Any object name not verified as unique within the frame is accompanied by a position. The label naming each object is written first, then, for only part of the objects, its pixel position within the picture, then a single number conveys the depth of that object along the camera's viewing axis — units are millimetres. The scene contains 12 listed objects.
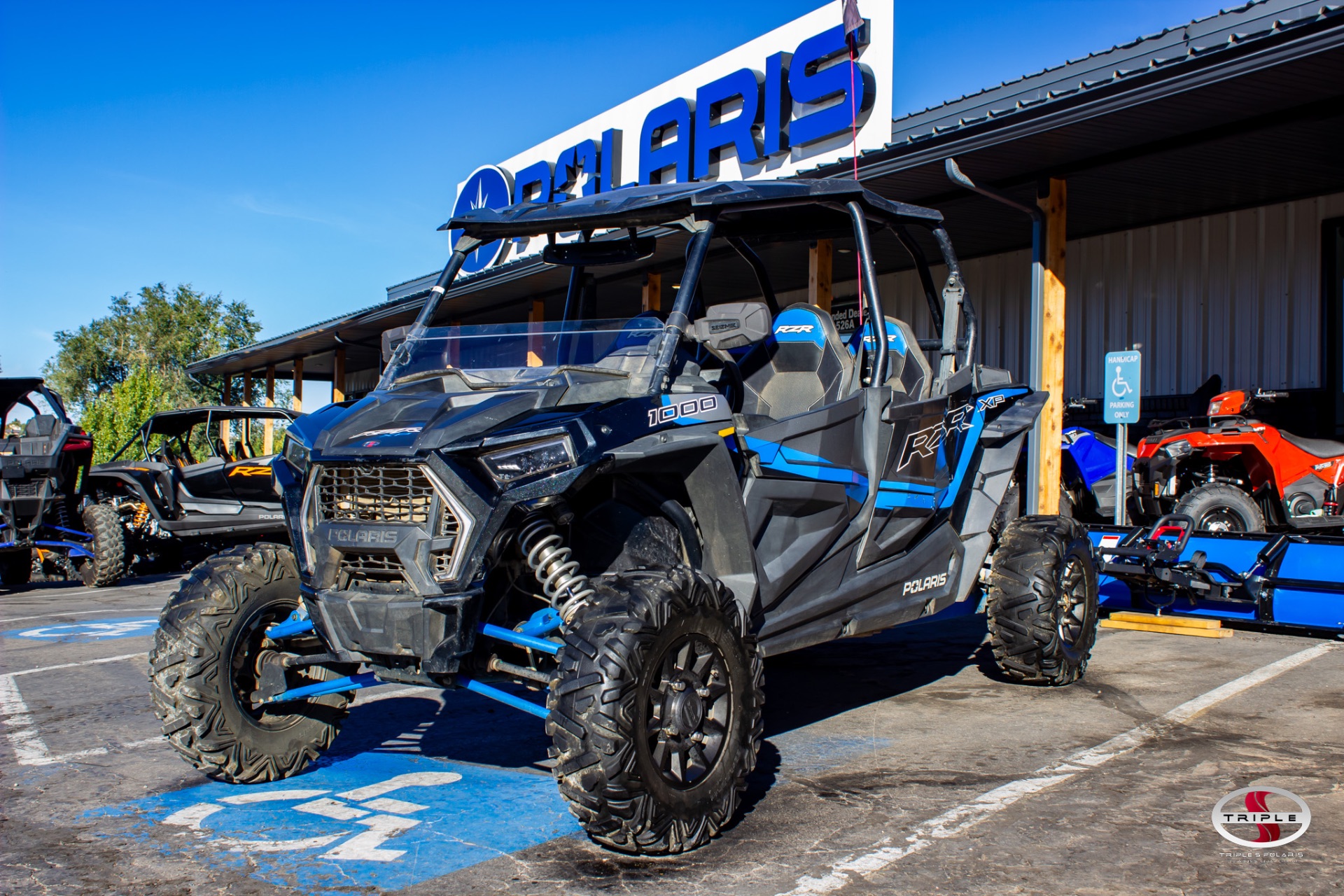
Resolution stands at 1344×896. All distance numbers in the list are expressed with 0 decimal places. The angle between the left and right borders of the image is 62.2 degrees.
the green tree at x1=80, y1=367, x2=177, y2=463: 33062
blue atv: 12148
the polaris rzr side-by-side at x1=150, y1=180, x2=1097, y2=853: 3492
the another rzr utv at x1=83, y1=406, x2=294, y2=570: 13211
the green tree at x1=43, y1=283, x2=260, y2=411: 67875
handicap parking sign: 9883
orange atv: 9891
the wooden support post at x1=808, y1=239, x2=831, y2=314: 11156
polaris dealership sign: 16875
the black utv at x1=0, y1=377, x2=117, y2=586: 13281
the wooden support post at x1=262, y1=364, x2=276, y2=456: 28555
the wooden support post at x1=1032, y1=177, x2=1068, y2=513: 11812
